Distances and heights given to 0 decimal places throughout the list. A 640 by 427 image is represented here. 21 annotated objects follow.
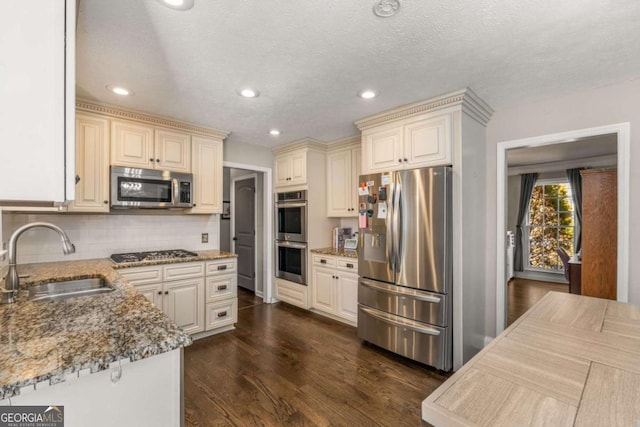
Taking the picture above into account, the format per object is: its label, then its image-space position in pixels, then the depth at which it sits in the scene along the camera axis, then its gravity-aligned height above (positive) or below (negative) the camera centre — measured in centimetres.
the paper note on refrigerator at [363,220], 297 -5
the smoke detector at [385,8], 142 +104
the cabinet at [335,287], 337 -88
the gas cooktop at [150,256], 275 -40
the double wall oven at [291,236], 394 -29
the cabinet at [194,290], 272 -76
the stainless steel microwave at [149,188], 276 +28
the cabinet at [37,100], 76 +31
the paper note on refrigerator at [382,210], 276 +5
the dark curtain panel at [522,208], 617 +14
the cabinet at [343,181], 377 +46
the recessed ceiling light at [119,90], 237 +105
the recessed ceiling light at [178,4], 140 +104
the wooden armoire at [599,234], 336 -23
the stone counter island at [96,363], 81 -43
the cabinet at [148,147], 282 +71
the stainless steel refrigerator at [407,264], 241 -44
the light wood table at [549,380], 72 -50
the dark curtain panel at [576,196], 549 +35
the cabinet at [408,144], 251 +67
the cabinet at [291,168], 396 +67
